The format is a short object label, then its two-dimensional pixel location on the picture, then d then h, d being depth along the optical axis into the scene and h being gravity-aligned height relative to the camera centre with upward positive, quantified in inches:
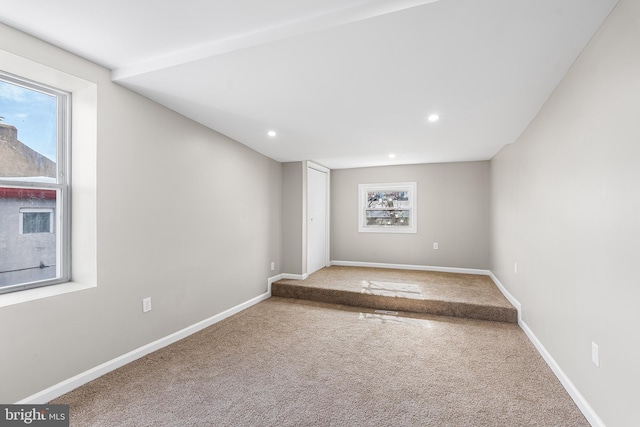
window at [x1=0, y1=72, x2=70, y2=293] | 76.1 +9.1
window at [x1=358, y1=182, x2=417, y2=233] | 216.7 +5.9
